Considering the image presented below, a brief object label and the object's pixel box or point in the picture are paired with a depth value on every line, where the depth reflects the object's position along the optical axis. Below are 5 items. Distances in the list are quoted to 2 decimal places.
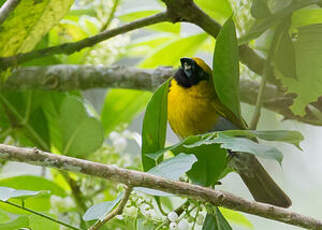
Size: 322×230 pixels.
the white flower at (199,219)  3.85
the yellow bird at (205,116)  4.07
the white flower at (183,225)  3.83
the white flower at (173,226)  3.82
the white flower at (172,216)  3.82
